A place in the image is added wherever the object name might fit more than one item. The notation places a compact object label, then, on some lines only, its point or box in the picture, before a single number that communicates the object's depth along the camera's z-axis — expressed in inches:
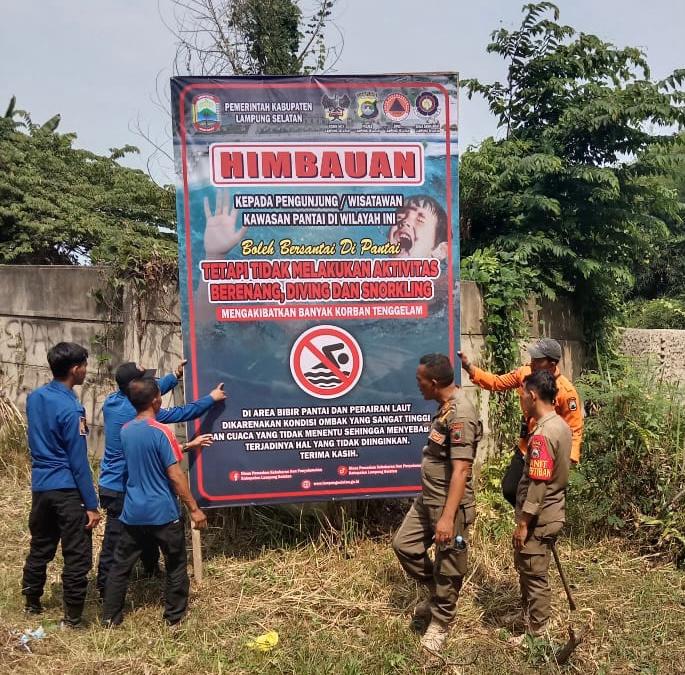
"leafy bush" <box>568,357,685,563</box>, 181.9
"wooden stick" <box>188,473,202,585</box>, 168.4
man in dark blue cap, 158.9
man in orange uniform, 154.7
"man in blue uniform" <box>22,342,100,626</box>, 149.2
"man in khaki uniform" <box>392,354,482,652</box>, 136.3
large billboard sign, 169.5
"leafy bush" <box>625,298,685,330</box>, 366.3
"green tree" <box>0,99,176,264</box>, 444.1
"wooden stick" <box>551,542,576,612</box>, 133.4
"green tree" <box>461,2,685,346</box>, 231.8
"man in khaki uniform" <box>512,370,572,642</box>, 135.4
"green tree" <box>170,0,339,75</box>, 392.8
